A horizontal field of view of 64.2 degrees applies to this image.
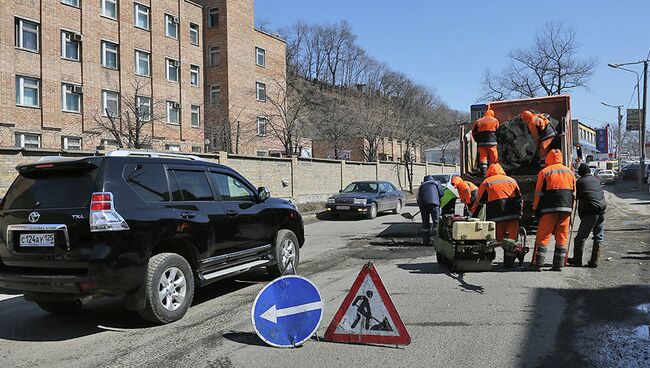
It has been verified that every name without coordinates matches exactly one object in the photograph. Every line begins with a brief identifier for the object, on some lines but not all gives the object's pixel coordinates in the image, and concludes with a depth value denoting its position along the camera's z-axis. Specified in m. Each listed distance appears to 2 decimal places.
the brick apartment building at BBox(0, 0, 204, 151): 25.53
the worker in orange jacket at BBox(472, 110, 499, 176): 11.77
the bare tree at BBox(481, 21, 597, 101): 47.22
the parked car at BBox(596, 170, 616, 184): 46.50
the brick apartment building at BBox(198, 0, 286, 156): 36.78
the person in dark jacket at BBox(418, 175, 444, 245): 11.98
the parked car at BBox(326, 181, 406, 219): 19.28
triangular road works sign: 4.84
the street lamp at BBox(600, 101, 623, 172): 56.61
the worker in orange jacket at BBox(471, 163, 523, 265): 8.68
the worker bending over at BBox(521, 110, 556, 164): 11.12
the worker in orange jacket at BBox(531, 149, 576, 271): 8.14
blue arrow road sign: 4.82
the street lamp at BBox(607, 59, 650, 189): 32.84
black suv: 5.18
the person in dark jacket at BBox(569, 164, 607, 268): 8.56
